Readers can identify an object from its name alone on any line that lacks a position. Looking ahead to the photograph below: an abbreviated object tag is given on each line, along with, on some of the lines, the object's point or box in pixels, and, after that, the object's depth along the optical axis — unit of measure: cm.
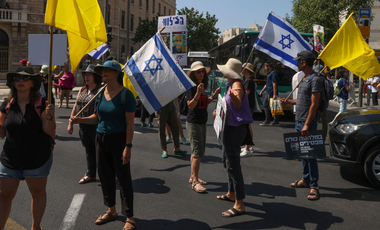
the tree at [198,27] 4797
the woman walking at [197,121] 503
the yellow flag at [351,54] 546
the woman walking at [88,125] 514
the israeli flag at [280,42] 694
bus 1240
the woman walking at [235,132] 418
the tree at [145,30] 4388
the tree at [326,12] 2345
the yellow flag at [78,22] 366
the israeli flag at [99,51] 922
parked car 516
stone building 3088
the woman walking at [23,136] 323
